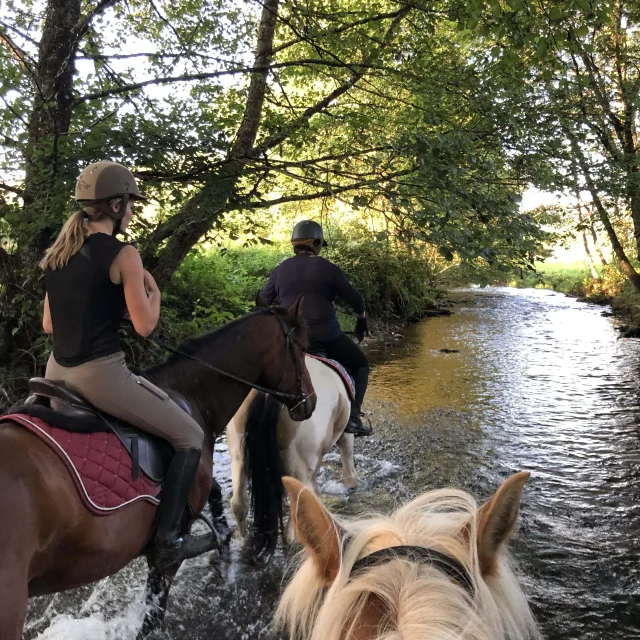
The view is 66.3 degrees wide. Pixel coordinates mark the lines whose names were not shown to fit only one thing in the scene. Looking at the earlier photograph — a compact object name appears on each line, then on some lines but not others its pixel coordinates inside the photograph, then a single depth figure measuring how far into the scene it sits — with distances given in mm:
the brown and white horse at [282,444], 3992
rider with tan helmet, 2400
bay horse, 1951
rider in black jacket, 4801
